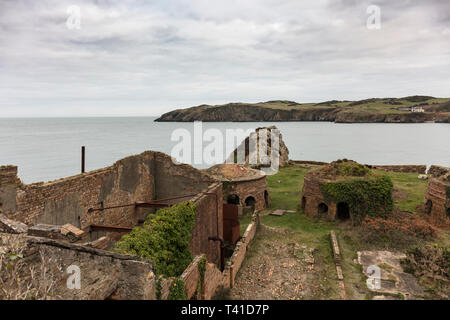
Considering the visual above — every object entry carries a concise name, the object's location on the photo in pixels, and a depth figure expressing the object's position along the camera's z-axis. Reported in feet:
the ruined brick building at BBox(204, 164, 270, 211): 84.94
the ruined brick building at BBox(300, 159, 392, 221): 73.26
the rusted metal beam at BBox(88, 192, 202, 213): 53.52
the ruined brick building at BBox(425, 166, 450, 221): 69.92
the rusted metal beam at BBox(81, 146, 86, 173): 54.19
